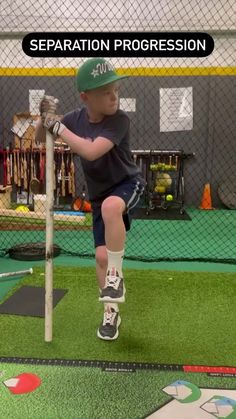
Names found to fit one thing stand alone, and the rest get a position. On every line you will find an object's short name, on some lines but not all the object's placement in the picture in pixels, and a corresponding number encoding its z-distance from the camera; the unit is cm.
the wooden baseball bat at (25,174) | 621
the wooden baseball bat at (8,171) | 623
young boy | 205
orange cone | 639
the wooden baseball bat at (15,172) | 625
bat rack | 619
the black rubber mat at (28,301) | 260
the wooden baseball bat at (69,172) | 625
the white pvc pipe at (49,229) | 213
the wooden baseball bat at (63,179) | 617
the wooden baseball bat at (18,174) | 625
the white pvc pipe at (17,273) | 312
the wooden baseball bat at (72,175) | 624
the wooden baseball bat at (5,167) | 624
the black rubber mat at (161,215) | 557
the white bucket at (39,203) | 523
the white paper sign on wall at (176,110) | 639
